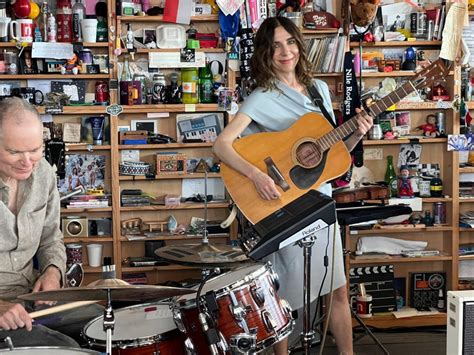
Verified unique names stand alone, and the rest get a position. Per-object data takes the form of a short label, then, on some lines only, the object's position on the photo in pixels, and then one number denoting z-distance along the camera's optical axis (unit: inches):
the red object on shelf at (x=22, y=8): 183.5
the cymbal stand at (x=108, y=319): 88.7
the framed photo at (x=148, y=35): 193.6
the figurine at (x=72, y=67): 189.0
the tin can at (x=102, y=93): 191.8
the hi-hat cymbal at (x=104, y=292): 85.0
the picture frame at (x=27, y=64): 188.5
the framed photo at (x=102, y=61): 191.5
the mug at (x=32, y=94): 189.2
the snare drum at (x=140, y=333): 104.3
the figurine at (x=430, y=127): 200.7
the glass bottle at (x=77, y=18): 189.5
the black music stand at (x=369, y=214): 146.3
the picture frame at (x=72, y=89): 192.2
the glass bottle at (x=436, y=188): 201.3
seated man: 98.9
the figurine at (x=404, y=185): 200.8
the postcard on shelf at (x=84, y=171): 195.3
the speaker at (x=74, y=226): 191.2
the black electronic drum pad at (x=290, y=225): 105.2
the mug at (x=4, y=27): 183.8
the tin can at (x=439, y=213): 201.6
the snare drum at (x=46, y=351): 86.3
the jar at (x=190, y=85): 193.3
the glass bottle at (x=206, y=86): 194.5
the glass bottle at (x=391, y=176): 202.2
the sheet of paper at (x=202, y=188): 199.9
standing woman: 132.4
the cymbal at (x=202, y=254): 145.9
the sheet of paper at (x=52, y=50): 186.2
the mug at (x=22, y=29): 185.2
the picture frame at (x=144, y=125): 197.8
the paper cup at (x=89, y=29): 186.7
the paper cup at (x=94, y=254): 191.6
